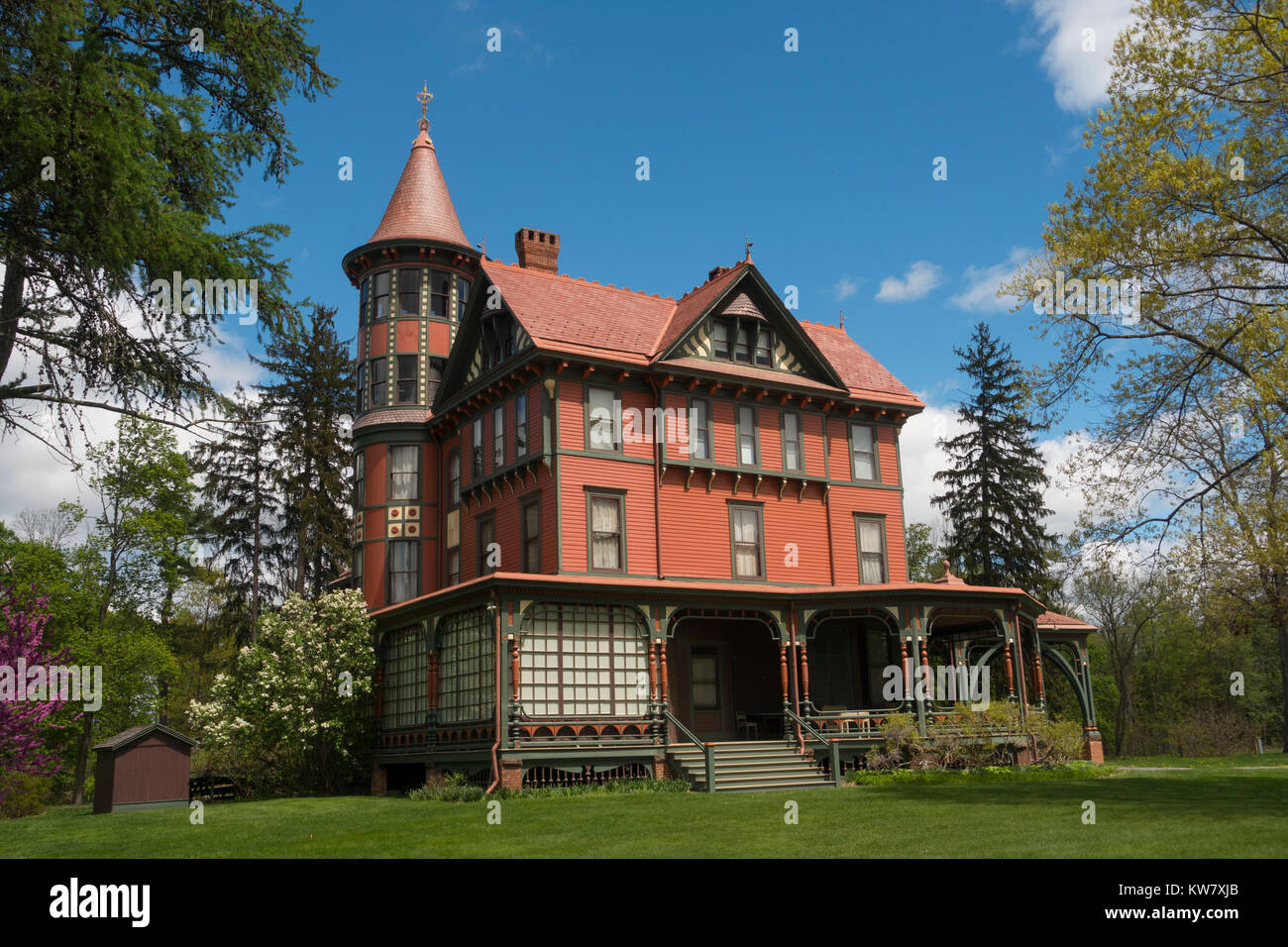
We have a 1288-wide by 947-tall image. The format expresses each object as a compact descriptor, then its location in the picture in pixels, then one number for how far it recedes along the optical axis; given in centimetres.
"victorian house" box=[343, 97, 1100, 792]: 2495
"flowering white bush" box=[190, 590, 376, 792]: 2794
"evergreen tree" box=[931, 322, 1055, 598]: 4784
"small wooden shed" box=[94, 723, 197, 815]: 2581
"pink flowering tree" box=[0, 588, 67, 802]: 3216
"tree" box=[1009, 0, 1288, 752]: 1734
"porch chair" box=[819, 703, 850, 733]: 2672
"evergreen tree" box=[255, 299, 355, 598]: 4538
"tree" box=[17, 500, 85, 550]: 4819
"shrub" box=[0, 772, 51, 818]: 3044
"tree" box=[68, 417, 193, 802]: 4403
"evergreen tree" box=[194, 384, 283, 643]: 4706
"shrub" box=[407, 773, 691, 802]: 2216
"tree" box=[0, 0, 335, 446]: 1096
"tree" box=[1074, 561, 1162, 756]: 5572
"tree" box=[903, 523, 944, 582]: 6062
